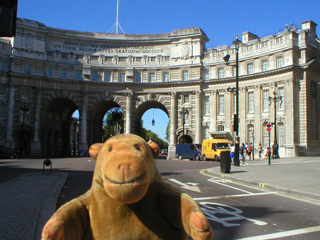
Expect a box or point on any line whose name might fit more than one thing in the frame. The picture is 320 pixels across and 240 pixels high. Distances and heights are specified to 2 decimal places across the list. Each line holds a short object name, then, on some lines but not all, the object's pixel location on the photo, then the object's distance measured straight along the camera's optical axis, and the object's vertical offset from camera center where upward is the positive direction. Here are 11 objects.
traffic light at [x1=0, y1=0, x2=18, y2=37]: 4.84 +1.84
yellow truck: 31.93 -1.02
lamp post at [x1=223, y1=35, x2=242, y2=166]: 21.27 -0.53
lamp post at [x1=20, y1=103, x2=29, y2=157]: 39.16 +2.28
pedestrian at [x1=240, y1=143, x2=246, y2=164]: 25.30 -1.24
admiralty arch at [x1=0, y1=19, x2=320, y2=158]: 36.19 +7.17
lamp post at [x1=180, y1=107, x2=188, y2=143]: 40.54 +3.31
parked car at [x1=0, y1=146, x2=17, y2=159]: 35.68 -2.16
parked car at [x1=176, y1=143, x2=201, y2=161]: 35.16 -1.60
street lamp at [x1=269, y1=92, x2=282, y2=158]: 33.28 -0.66
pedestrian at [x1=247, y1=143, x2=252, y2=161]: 31.47 -1.19
